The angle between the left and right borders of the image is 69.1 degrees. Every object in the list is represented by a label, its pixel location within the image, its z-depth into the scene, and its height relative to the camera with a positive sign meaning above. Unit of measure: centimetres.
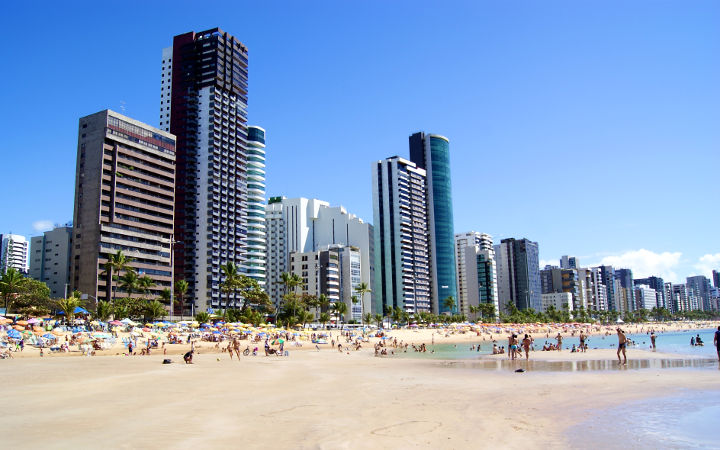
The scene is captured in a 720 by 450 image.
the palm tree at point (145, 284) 11094 +515
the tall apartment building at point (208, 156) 14138 +4217
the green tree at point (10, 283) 7584 +404
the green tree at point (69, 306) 7311 +49
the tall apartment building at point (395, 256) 19500 +1739
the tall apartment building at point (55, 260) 13075 +1291
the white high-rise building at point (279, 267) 18875 +1392
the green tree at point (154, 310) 9403 -43
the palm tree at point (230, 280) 11155 +547
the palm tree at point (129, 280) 10356 +552
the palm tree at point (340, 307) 14600 -106
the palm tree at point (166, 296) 11838 +264
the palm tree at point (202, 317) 9612 -202
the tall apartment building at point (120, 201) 11544 +2504
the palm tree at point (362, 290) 16285 +396
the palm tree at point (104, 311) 8614 -36
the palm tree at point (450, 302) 19612 -69
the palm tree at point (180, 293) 11400 +365
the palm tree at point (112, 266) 10388 +852
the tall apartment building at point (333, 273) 17212 +1020
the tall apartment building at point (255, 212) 15812 +2860
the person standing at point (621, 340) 3759 -313
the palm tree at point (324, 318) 13084 -359
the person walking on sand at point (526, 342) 4274 -357
